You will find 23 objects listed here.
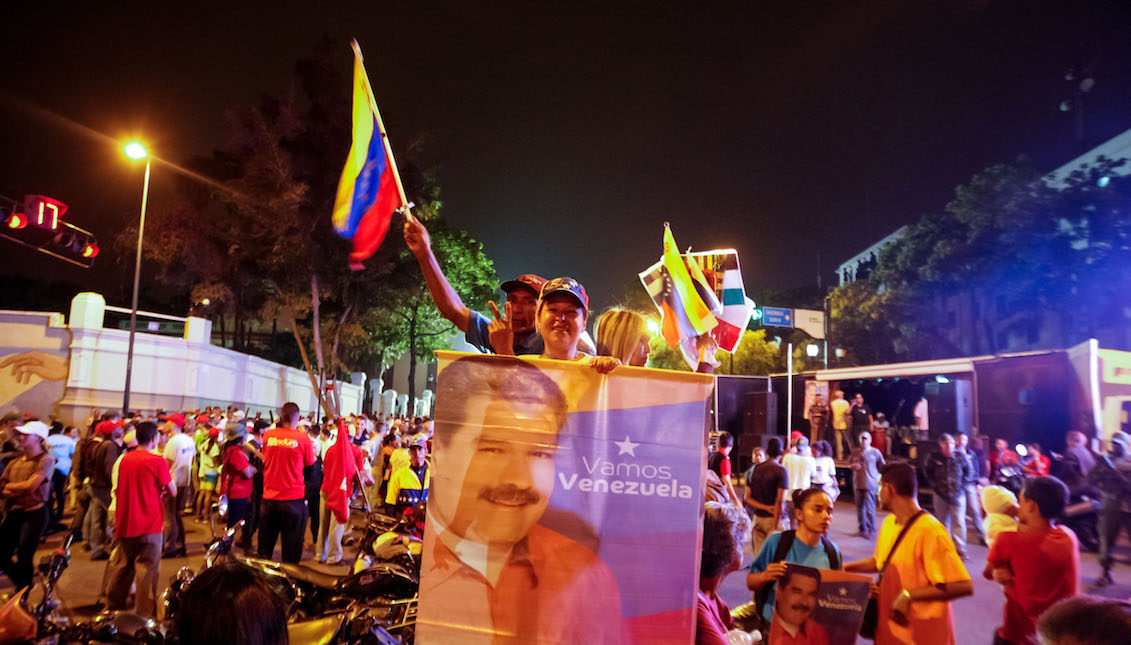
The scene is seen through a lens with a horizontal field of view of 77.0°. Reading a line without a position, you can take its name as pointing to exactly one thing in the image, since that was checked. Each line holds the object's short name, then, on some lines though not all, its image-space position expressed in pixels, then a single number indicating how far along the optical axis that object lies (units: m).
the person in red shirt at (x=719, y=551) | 3.02
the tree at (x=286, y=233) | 28.05
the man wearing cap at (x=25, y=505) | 8.16
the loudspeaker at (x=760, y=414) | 22.41
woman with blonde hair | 3.18
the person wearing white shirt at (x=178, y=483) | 11.18
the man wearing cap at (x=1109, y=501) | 10.95
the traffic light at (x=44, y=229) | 17.81
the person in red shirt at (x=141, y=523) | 7.76
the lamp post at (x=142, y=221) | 21.38
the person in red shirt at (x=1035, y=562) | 4.45
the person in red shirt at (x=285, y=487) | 9.44
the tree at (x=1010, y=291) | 25.14
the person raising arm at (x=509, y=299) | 3.33
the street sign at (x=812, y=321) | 29.28
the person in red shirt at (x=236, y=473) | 10.46
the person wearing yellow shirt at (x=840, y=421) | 21.92
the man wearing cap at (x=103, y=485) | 10.91
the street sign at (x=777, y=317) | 28.38
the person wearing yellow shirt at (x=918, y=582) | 4.06
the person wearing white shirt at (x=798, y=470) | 12.55
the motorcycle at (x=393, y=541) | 6.55
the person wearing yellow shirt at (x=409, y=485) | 11.01
